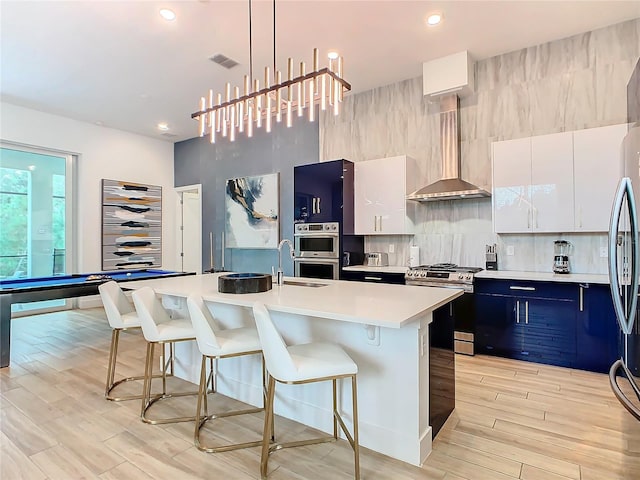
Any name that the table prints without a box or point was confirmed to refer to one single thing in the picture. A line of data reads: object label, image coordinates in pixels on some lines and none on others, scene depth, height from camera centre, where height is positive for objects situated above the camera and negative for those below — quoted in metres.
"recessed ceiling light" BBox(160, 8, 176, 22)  3.33 +2.19
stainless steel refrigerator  1.95 -0.17
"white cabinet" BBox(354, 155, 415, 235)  4.56 +0.64
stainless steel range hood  4.26 +1.09
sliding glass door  5.59 +0.52
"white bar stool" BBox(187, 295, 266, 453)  2.12 -0.60
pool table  3.51 -0.46
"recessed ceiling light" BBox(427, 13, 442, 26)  3.39 +2.16
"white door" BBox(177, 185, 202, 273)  7.70 +0.34
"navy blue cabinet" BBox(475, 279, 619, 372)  3.21 -0.77
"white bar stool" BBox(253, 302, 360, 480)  1.77 -0.62
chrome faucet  2.94 -0.27
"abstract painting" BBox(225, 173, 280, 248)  6.27 +0.60
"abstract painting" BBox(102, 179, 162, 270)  6.66 +0.39
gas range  3.81 -0.36
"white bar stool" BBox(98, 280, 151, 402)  2.80 -0.59
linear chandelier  2.62 +1.17
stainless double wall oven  4.83 -0.09
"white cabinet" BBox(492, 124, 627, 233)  3.41 +0.63
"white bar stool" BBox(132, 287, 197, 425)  2.44 -0.60
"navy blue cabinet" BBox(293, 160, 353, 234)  4.85 +0.71
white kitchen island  1.97 -0.64
